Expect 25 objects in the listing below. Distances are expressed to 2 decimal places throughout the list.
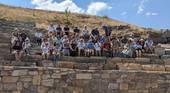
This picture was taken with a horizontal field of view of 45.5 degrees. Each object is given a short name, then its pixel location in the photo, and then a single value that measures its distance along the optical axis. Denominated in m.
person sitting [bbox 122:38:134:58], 9.65
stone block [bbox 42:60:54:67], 8.64
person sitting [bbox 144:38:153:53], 10.18
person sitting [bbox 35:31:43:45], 9.96
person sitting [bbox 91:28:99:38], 10.05
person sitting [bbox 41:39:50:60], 8.74
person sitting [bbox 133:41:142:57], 9.73
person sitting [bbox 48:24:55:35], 9.75
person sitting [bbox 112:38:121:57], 9.62
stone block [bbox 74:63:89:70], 8.83
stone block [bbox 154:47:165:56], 10.22
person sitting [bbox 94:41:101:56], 9.39
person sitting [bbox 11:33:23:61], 8.44
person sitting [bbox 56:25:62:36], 9.69
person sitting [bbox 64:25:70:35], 9.89
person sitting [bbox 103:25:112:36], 10.63
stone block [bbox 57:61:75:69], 8.71
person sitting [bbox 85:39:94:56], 9.34
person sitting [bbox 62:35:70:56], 9.06
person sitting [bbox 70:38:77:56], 9.19
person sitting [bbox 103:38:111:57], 9.51
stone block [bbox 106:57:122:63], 9.30
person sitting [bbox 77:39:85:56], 9.24
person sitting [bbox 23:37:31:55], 8.68
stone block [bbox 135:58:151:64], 9.52
